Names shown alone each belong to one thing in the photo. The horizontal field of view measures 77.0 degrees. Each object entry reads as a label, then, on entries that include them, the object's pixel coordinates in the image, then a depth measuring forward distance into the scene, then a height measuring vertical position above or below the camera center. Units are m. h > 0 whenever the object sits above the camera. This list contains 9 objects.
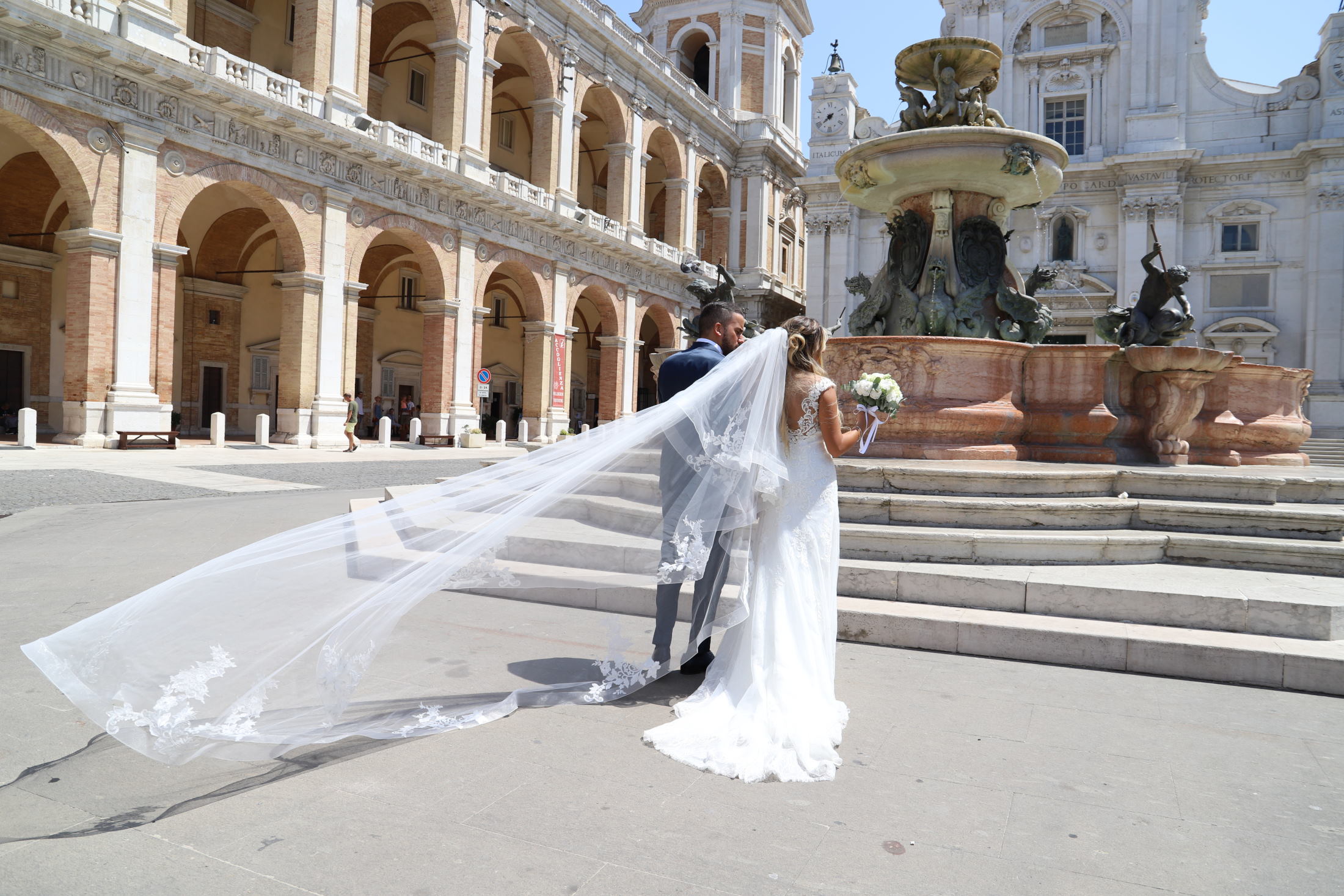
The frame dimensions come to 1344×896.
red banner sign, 32.41 +2.92
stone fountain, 8.32 +1.23
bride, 3.37 -0.82
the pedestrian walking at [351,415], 23.07 +0.76
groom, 4.09 -0.10
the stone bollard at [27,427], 16.88 +0.09
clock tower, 36.59 +14.82
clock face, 36.75 +14.85
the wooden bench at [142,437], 17.84 -0.06
